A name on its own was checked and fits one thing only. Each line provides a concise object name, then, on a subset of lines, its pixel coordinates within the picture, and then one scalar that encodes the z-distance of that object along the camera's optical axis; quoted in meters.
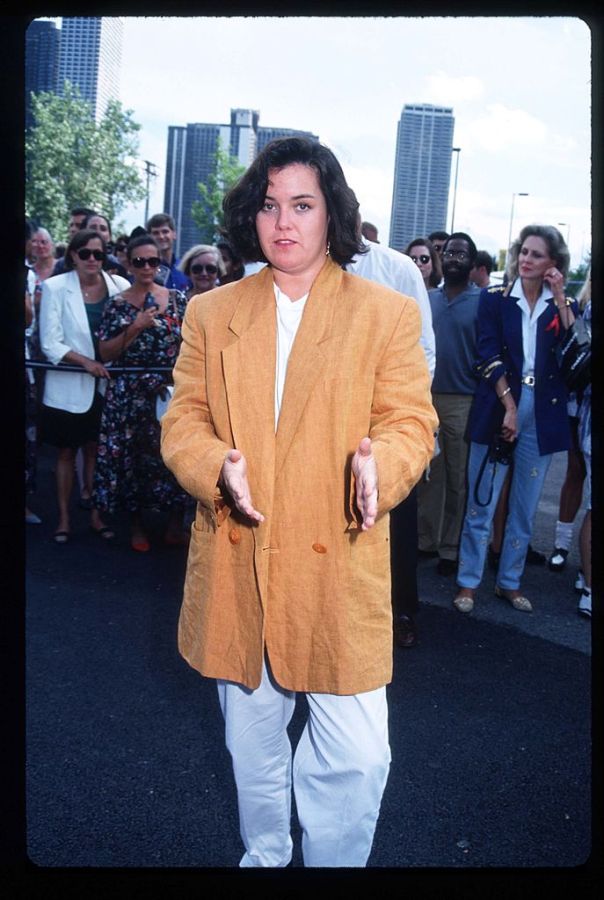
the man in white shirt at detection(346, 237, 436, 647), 4.09
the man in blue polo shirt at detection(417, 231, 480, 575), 6.16
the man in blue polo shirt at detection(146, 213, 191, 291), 8.16
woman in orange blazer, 2.27
